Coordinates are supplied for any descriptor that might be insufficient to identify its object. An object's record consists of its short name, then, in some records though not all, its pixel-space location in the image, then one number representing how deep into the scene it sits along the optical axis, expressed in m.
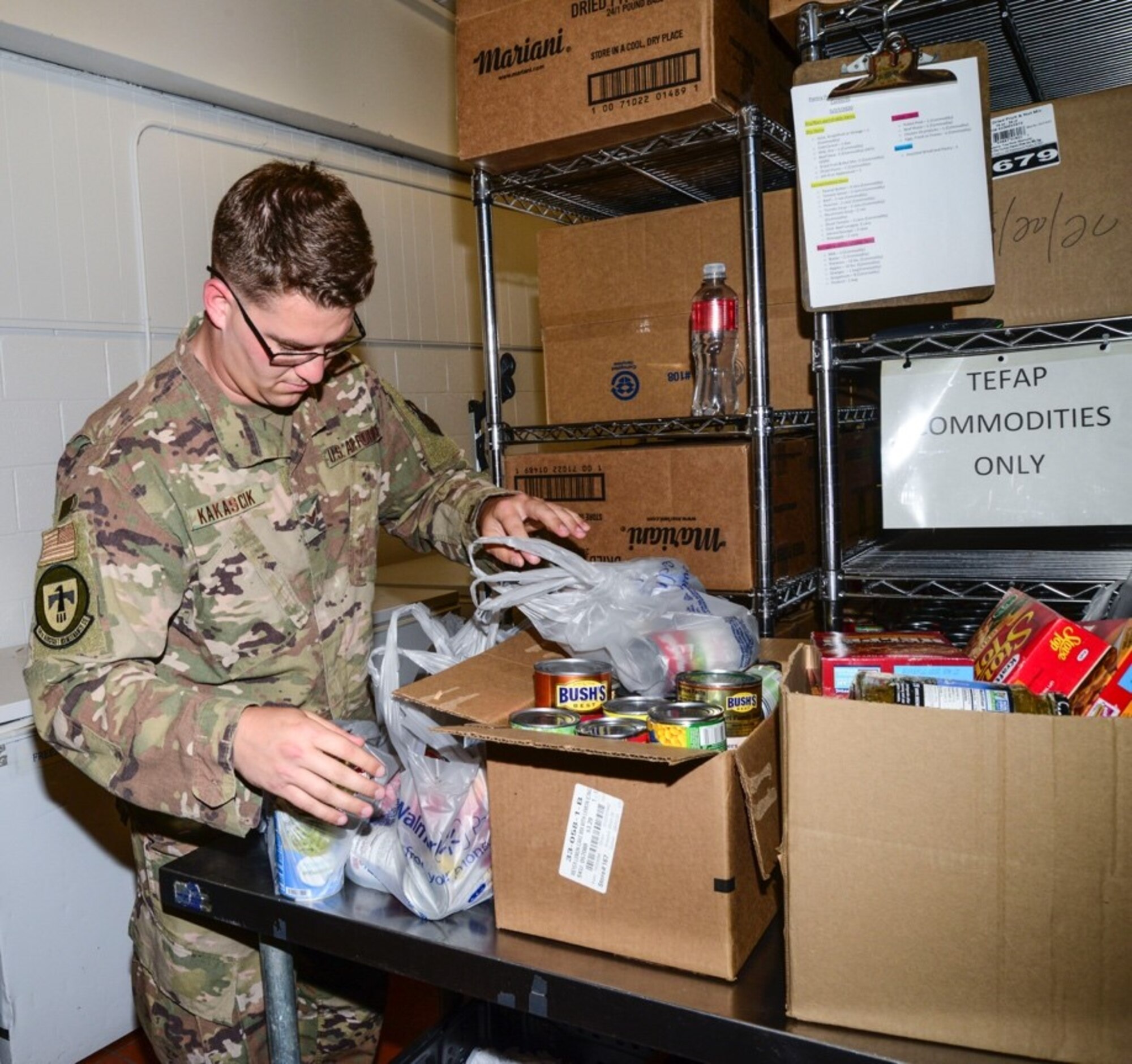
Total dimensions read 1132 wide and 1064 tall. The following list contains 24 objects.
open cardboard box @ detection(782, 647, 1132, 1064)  0.73
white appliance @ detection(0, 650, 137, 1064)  2.03
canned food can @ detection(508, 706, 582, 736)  0.98
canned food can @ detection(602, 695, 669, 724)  1.04
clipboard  1.40
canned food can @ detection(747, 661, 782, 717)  1.13
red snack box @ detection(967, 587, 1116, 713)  0.90
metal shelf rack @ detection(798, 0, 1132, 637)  1.46
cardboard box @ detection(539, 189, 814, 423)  1.80
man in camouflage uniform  1.13
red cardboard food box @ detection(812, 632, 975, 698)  1.01
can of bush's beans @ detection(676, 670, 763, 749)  0.99
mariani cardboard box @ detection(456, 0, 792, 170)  1.54
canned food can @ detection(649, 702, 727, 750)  0.89
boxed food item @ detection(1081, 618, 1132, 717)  0.84
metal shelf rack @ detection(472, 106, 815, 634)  1.66
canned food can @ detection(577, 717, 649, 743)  0.95
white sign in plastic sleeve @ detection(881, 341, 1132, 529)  1.46
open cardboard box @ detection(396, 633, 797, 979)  0.89
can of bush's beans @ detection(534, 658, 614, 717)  1.06
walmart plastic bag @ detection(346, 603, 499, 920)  1.07
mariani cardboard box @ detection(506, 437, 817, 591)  1.73
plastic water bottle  1.76
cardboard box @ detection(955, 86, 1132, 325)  1.43
